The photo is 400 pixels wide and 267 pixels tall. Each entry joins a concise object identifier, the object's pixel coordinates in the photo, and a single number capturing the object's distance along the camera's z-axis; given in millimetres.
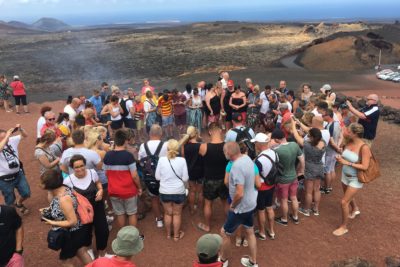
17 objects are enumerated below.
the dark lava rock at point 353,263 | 4992
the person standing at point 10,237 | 3809
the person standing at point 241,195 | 4550
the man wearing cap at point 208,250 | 3299
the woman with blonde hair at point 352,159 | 5379
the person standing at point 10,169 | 5789
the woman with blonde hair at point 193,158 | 5633
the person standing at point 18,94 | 13980
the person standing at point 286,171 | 5445
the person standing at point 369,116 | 7320
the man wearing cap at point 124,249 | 3263
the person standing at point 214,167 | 5387
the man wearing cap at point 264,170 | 5078
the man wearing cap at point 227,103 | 9906
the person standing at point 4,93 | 15008
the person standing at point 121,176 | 5129
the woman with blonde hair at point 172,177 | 5266
